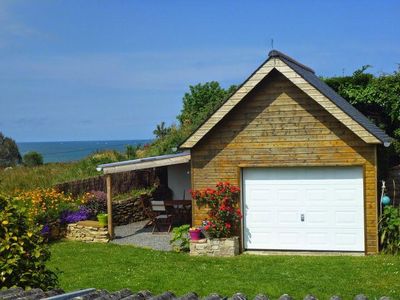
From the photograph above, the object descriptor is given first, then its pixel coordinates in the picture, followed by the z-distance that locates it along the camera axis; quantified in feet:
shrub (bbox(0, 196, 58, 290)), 22.09
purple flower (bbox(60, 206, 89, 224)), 67.02
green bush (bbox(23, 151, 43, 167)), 167.63
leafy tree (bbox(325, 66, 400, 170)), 82.48
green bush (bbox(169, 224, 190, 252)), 56.95
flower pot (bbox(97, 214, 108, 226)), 65.72
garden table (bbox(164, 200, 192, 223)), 67.82
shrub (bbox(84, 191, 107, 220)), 71.05
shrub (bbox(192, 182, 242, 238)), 54.85
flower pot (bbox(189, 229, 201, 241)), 55.16
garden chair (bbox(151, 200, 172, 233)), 66.85
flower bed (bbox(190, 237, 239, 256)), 54.34
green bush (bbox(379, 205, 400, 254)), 51.57
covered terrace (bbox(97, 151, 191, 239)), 62.44
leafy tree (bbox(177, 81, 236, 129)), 145.38
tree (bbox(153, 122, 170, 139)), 130.49
